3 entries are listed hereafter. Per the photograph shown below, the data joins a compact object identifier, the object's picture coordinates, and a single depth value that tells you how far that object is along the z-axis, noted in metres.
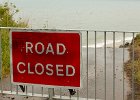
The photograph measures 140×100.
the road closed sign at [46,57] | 5.61
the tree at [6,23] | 8.99
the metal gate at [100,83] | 6.55
